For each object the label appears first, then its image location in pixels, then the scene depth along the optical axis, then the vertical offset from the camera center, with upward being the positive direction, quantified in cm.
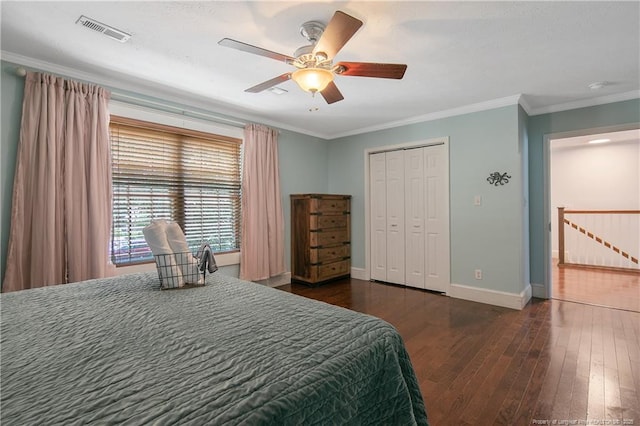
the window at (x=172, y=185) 301 +36
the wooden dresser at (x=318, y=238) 436 -33
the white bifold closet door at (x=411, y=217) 404 -3
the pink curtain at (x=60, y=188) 242 +25
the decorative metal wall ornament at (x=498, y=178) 349 +41
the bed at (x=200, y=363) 70 -42
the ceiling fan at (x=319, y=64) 175 +97
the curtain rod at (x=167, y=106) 293 +119
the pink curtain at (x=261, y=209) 395 +10
